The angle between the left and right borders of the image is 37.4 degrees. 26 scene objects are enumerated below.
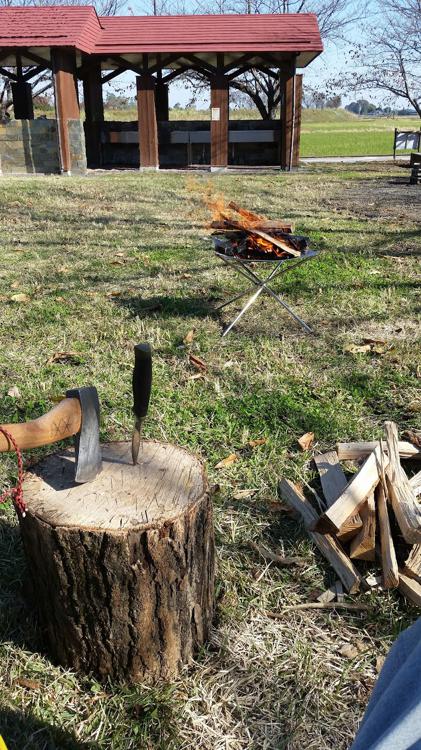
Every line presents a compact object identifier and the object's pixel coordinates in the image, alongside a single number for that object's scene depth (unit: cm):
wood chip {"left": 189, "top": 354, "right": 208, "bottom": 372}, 423
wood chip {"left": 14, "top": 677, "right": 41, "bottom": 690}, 202
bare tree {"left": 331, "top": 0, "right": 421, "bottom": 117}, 2488
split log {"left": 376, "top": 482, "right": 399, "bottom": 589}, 233
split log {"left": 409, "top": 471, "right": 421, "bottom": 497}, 277
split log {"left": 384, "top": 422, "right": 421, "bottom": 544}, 241
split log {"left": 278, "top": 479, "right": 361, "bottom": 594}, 239
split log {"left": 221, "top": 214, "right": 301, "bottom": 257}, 453
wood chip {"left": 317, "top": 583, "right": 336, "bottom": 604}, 236
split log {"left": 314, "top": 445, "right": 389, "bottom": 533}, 246
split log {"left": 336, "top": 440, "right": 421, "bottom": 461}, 307
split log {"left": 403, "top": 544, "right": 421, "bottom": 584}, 239
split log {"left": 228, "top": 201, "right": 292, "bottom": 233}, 479
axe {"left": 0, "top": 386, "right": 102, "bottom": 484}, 188
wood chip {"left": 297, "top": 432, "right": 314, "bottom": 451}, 328
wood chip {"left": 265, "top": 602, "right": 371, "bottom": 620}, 232
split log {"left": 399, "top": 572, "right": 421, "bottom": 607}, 229
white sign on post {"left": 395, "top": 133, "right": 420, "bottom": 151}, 2222
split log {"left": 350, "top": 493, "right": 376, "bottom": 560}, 249
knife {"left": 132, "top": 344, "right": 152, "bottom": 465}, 190
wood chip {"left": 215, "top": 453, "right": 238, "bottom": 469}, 312
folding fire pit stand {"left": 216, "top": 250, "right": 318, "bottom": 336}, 447
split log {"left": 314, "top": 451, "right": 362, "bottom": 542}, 256
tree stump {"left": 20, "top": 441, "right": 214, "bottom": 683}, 188
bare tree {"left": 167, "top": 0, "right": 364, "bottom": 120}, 2616
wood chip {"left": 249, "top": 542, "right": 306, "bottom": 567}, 252
